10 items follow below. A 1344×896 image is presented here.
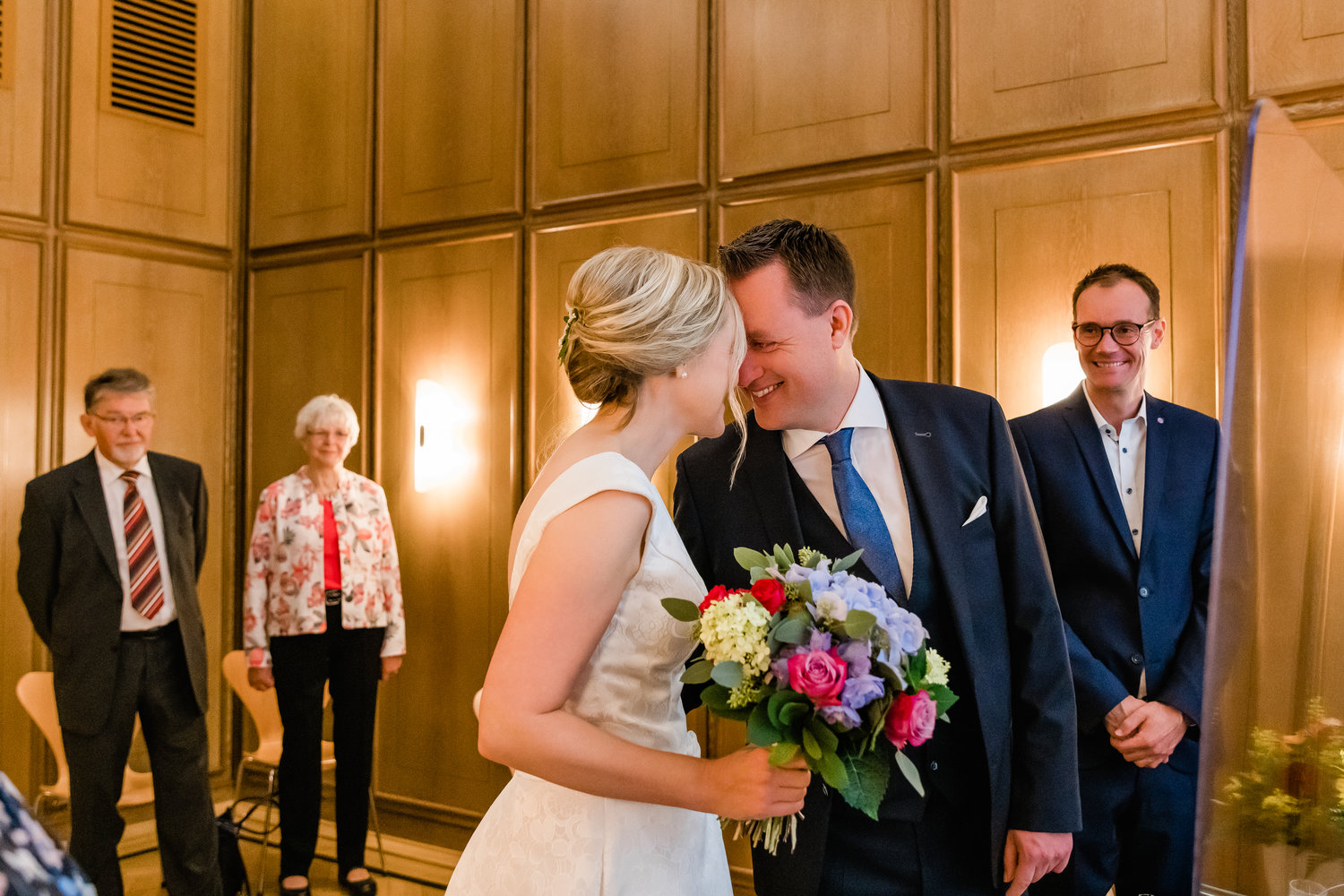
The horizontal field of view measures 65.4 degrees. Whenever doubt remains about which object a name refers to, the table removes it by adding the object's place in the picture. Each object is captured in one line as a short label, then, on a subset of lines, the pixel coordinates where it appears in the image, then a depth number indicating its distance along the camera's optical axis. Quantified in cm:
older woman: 460
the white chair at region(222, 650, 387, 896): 517
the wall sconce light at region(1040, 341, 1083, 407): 370
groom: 188
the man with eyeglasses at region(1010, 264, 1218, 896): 266
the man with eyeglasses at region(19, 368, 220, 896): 421
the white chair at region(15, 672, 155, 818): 464
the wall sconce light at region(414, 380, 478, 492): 538
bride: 150
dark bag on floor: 461
